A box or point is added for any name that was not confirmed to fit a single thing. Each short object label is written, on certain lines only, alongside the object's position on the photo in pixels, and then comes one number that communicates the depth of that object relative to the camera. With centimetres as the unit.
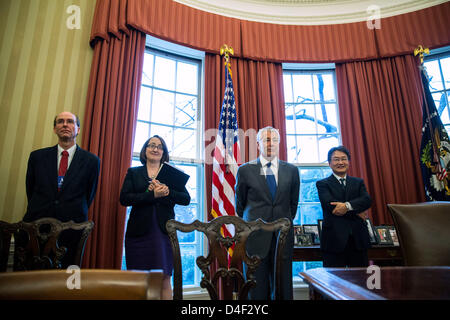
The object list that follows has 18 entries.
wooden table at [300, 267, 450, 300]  69
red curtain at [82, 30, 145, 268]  262
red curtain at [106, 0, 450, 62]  343
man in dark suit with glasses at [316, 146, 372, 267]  204
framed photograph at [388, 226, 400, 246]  266
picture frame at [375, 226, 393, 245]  266
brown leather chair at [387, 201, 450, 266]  143
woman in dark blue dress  187
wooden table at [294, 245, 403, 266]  255
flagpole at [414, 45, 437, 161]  327
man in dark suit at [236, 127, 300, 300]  171
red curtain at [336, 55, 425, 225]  334
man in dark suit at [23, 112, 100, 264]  182
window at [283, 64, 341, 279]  359
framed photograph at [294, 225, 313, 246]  280
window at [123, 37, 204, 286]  322
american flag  291
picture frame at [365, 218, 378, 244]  262
